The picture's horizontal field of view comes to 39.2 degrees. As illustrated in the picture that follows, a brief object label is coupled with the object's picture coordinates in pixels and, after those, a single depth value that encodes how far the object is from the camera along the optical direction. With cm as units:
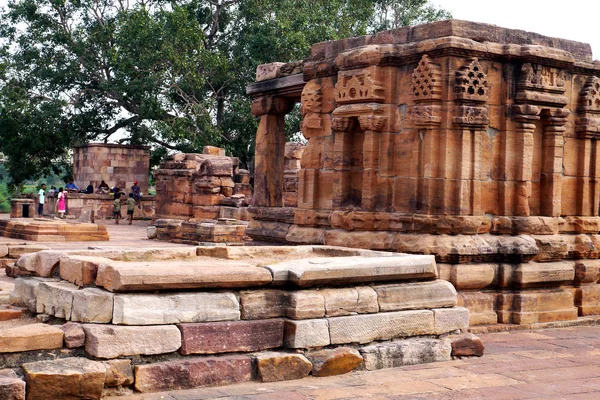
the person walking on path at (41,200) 3146
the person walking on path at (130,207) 2885
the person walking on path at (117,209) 2880
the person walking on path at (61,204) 2872
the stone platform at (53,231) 1802
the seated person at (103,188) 3332
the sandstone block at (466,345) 672
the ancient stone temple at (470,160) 867
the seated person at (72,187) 3327
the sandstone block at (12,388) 461
